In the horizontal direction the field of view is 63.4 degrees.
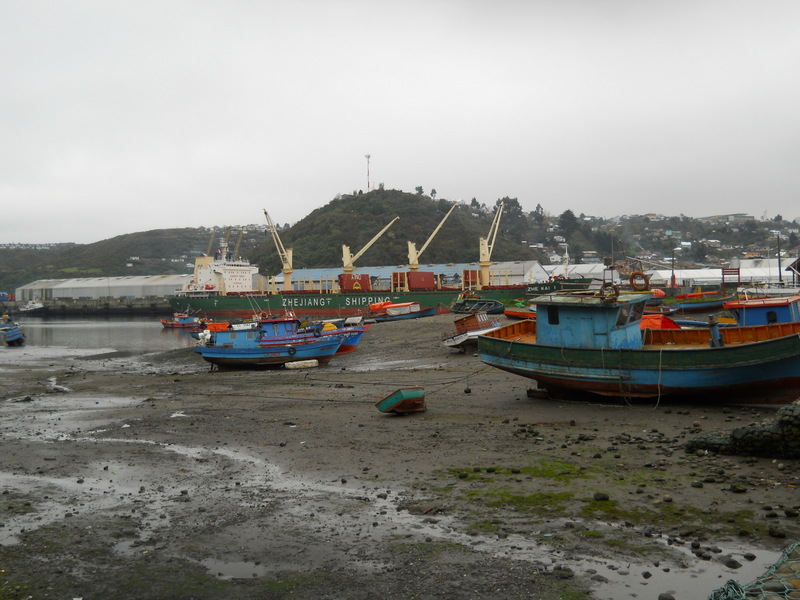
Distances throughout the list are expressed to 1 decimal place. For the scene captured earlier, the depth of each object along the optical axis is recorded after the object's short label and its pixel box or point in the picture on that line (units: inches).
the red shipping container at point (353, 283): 2940.5
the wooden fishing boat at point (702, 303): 1664.4
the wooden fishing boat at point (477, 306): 1691.7
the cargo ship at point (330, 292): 2637.8
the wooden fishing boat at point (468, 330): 1137.4
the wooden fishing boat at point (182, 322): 2498.0
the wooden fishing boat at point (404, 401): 618.5
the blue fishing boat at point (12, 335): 1977.1
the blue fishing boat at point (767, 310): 847.1
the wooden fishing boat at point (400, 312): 2055.9
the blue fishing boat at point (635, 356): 570.6
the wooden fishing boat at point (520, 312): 1510.5
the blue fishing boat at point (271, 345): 1165.1
